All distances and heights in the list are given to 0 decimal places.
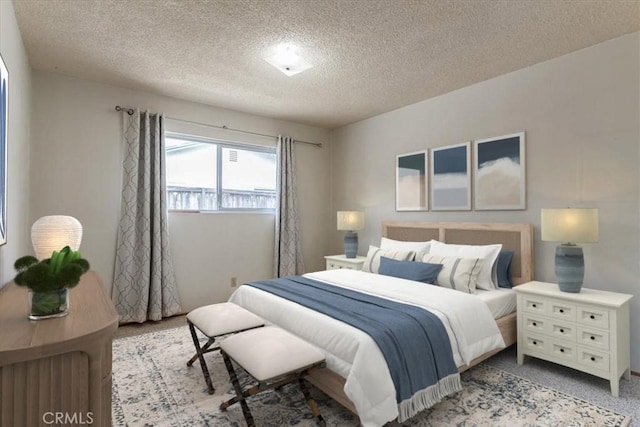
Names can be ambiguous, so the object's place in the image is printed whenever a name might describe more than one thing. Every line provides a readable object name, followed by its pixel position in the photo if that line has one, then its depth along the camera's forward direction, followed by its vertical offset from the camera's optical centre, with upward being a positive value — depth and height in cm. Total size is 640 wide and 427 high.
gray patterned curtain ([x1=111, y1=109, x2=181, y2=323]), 351 -17
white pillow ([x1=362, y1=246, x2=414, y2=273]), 345 -45
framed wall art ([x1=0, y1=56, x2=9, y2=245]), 168 +39
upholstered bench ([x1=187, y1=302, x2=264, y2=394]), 225 -77
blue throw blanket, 179 -74
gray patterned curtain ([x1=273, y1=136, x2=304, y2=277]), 466 -3
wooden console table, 91 -46
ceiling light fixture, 270 +135
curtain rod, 356 +117
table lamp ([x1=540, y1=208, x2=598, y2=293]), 236 -15
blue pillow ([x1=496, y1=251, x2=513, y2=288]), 300 -52
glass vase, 115 -32
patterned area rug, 190 -121
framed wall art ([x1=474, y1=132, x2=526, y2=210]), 309 +42
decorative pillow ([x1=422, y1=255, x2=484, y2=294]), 280 -52
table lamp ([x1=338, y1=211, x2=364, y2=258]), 442 -14
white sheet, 263 -71
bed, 172 -72
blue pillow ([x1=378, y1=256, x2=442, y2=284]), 299 -53
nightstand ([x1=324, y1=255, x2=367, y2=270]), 417 -62
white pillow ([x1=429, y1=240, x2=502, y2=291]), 291 -37
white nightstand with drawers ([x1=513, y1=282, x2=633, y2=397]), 218 -83
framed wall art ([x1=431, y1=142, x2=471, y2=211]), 350 +43
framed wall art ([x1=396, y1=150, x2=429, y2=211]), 392 +43
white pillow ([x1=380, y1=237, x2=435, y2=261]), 348 -35
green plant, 113 -20
